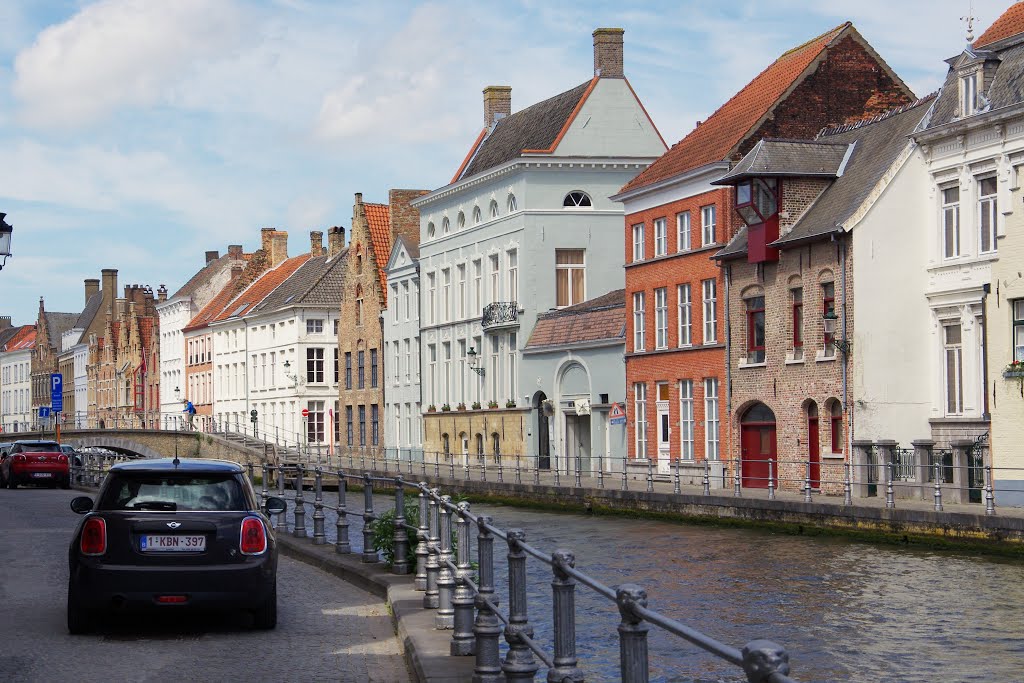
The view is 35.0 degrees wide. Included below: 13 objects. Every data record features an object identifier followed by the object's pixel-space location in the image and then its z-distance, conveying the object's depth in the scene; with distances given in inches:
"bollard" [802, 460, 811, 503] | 1300.9
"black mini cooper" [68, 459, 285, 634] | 494.0
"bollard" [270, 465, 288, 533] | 948.0
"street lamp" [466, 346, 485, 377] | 2541.8
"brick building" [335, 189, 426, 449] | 3088.1
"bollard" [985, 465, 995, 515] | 1071.6
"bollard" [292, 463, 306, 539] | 891.4
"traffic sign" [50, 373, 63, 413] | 3846.0
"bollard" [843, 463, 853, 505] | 1253.1
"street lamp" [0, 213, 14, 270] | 831.1
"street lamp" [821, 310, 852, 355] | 1535.4
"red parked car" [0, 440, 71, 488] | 1921.8
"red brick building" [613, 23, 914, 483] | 1822.1
